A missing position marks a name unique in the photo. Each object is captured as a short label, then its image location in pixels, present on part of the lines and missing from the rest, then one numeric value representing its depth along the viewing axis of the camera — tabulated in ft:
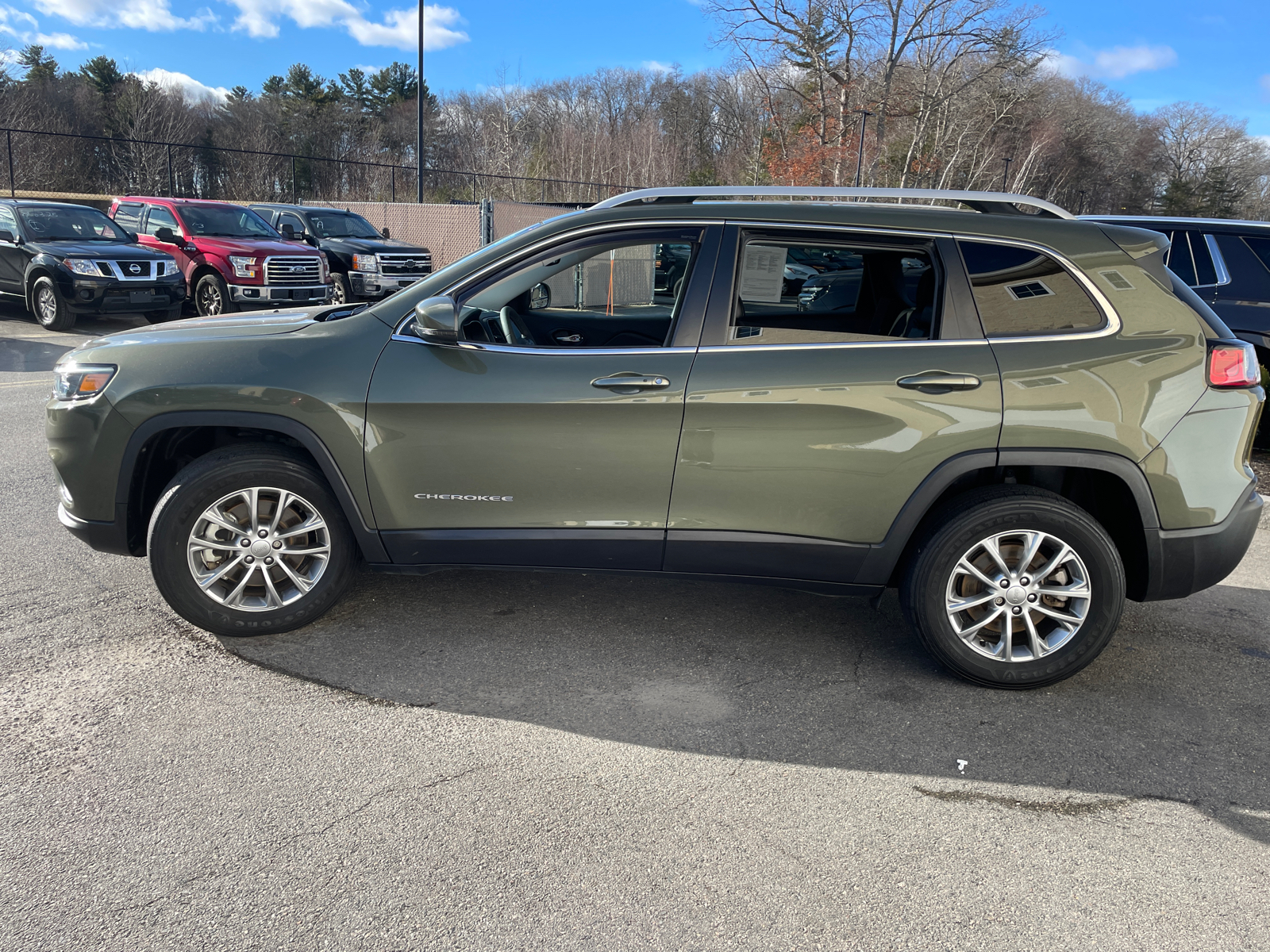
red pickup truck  45.91
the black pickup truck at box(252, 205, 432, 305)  57.98
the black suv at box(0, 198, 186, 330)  42.22
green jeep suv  11.49
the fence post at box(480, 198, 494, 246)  54.29
